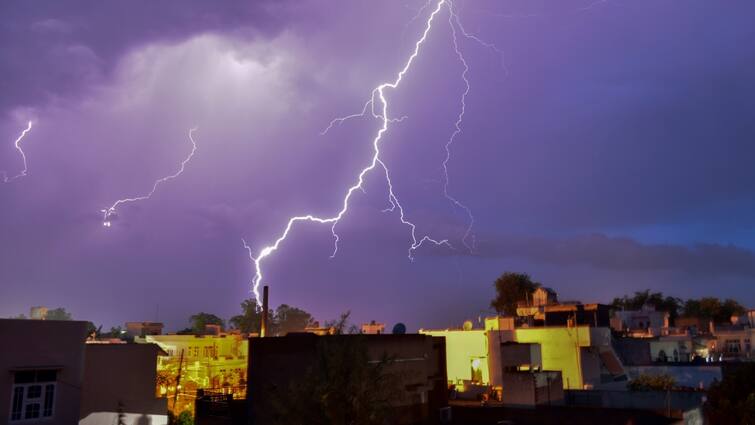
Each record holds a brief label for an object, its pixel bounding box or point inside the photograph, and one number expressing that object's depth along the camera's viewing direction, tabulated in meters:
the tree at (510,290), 61.69
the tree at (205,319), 78.94
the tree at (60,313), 75.91
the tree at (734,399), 18.92
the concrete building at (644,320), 48.22
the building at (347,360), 11.23
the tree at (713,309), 69.75
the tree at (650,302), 76.81
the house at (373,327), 35.62
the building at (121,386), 18.56
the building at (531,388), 21.78
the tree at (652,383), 24.86
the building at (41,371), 14.92
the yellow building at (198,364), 30.81
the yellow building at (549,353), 29.03
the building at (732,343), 44.50
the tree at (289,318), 75.06
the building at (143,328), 48.44
